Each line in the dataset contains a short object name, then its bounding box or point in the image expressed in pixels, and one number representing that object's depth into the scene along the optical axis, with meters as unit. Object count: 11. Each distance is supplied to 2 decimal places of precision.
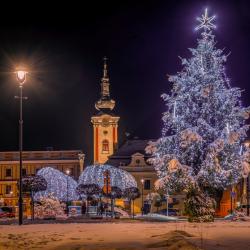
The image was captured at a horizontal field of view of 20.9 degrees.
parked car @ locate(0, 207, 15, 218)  47.07
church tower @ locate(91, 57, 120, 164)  104.25
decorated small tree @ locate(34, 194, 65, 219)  40.59
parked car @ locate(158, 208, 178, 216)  56.28
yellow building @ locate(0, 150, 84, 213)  101.06
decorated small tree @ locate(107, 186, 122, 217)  52.12
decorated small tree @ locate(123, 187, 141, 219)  53.44
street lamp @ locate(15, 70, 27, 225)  29.90
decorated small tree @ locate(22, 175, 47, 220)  40.44
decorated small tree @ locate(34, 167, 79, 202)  52.66
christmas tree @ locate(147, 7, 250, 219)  32.91
